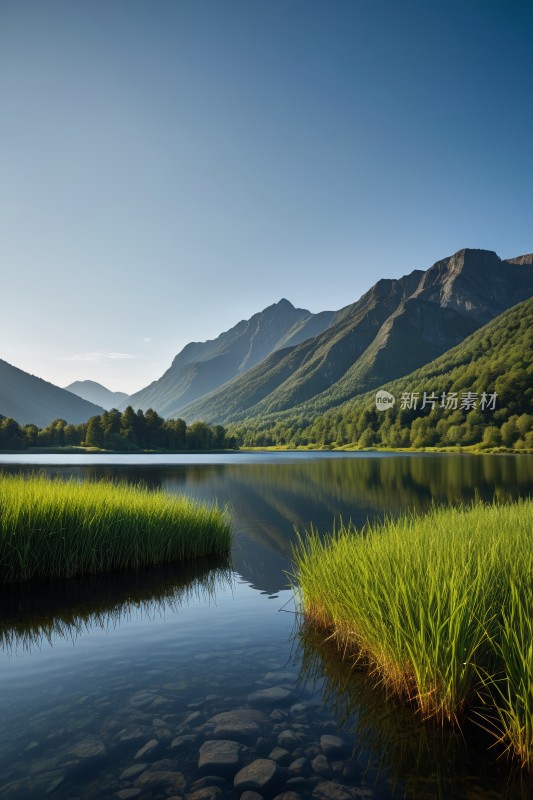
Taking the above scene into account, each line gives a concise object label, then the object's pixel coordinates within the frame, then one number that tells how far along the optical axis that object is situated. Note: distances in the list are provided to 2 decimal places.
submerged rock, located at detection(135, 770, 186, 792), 5.66
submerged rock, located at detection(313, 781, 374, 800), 5.48
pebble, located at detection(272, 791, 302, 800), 5.47
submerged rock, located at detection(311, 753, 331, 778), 5.98
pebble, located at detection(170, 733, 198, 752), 6.50
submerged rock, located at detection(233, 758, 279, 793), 5.68
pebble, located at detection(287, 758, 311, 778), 5.93
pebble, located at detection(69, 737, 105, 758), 6.34
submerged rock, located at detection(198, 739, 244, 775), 6.02
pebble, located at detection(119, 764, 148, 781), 5.87
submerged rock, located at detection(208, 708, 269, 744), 6.76
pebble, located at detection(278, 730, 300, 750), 6.56
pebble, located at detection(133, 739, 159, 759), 6.35
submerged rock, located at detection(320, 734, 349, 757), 6.41
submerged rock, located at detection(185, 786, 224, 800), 5.46
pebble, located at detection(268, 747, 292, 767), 6.18
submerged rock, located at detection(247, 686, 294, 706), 7.80
